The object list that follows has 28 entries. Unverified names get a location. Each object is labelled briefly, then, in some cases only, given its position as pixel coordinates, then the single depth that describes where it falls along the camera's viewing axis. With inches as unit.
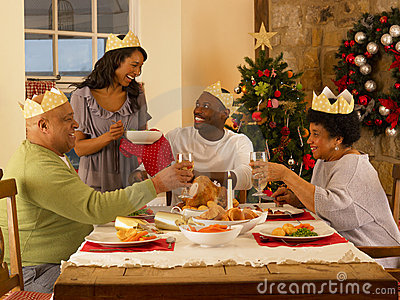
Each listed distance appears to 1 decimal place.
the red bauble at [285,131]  168.4
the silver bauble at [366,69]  169.2
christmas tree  168.9
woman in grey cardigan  75.9
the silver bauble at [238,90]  177.2
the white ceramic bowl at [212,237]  57.4
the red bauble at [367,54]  168.9
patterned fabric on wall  158.2
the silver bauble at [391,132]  161.5
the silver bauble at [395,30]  154.6
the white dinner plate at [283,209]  78.4
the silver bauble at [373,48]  165.3
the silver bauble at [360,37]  168.2
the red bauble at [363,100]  168.4
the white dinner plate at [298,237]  60.6
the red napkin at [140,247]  58.3
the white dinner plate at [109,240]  59.3
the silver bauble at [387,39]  156.9
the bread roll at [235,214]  63.8
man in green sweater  68.7
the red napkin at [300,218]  77.2
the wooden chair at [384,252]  71.8
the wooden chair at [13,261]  67.2
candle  73.2
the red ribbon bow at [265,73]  170.4
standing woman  104.5
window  168.9
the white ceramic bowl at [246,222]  61.6
